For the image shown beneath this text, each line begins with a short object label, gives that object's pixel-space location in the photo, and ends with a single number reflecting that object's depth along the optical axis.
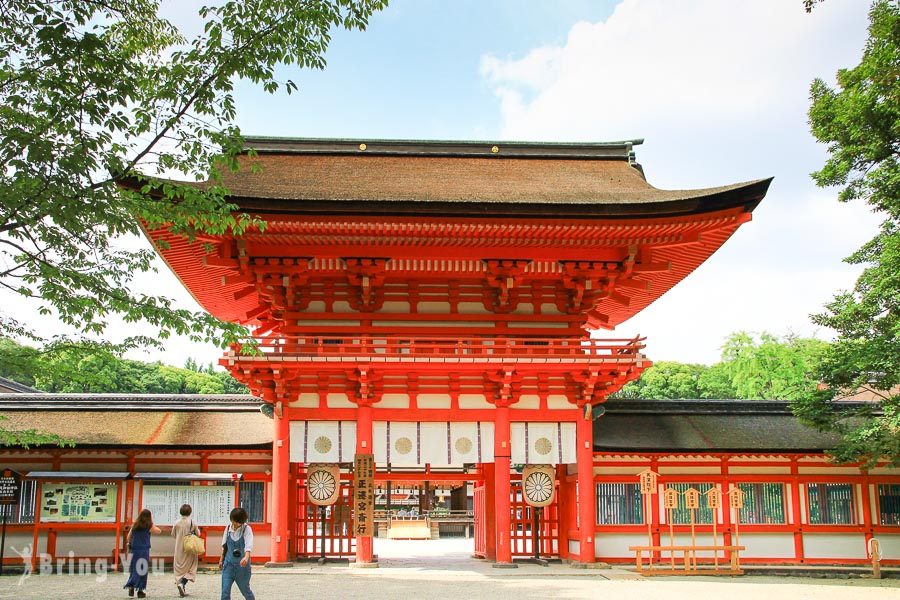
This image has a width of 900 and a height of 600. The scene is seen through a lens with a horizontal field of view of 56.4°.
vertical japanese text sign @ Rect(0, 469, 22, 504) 17.02
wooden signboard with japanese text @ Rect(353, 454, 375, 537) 16.80
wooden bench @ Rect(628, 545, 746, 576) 16.44
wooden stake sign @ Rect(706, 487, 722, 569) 18.33
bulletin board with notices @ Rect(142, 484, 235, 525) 17.70
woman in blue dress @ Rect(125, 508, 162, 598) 12.15
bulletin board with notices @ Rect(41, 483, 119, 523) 17.48
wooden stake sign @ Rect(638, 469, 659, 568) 17.62
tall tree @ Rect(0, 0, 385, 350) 9.49
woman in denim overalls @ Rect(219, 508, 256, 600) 10.23
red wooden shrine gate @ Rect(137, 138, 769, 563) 16.44
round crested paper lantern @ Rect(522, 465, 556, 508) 18.19
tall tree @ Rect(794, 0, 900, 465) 16.88
